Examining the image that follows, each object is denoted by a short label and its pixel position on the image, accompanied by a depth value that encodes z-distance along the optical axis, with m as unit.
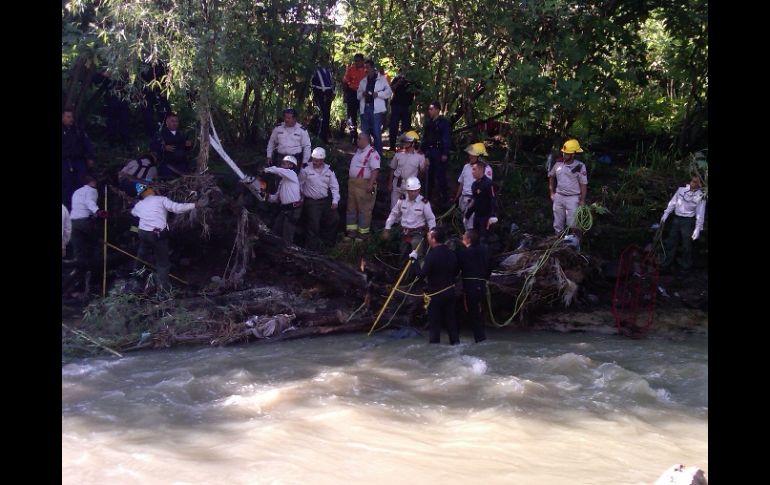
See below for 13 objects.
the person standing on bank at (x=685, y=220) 12.73
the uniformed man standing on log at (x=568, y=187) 13.05
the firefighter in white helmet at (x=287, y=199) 13.05
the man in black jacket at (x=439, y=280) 10.97
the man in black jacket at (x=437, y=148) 14.19
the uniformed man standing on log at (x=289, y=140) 13.76
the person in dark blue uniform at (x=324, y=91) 15.54
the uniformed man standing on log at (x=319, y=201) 13.38
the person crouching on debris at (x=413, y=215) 12.48
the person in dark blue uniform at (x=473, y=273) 11.30
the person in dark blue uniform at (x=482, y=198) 12.83
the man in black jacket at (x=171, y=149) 13.59
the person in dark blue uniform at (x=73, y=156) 13.16
